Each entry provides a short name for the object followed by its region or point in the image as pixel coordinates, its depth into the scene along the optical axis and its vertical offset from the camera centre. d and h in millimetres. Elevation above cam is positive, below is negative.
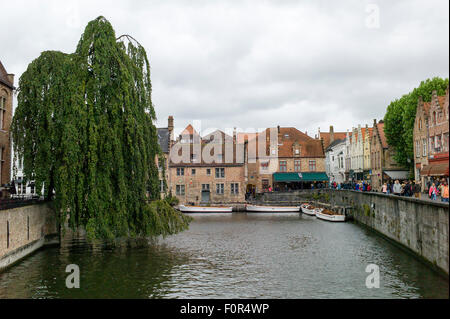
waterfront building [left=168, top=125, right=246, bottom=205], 56406 +783
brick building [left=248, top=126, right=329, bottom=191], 63781 +1997
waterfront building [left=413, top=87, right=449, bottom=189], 30344 +3615
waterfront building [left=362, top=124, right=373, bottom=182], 59812 +3049
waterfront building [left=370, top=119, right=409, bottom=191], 53125 +1760
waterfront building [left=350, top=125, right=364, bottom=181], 62375 +3650
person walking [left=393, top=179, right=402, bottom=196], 27992 -891
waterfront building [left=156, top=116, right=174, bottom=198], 55469 +6020
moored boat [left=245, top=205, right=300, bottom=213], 52312 -3888
